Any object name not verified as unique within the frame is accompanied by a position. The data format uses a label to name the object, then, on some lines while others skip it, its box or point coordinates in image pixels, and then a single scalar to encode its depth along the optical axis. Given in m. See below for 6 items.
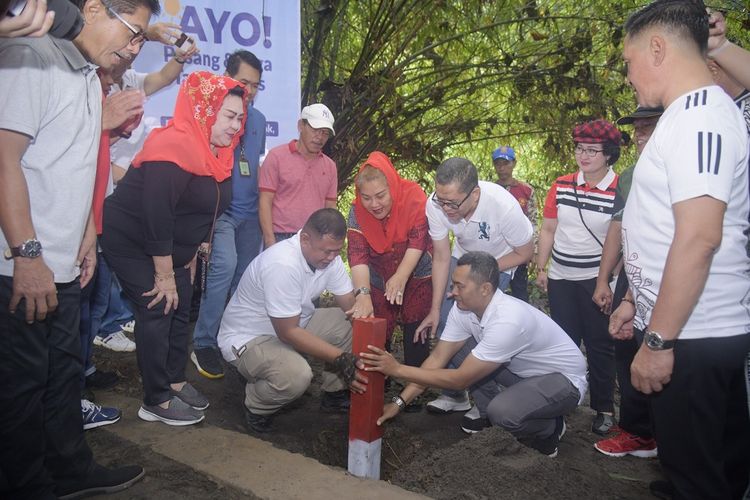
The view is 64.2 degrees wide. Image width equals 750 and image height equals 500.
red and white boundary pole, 2.91
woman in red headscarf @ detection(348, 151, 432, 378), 3.64
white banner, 4.14
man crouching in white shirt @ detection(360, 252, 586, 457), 3.06
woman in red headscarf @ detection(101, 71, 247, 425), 2.74
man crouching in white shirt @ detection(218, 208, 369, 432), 3.21
